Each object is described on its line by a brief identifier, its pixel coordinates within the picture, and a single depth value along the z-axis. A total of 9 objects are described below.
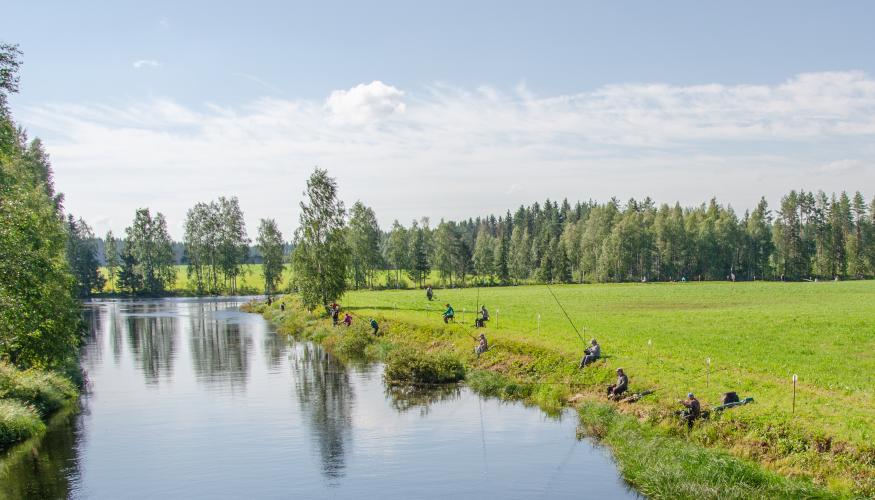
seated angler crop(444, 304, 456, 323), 54.78
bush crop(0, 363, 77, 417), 31.40
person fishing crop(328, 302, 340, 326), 65.38
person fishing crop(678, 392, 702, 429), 25.19
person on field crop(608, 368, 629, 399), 30.02
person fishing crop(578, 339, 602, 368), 34.97
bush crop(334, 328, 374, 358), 53.91
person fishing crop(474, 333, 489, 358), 43.12
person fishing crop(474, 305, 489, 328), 50.69
